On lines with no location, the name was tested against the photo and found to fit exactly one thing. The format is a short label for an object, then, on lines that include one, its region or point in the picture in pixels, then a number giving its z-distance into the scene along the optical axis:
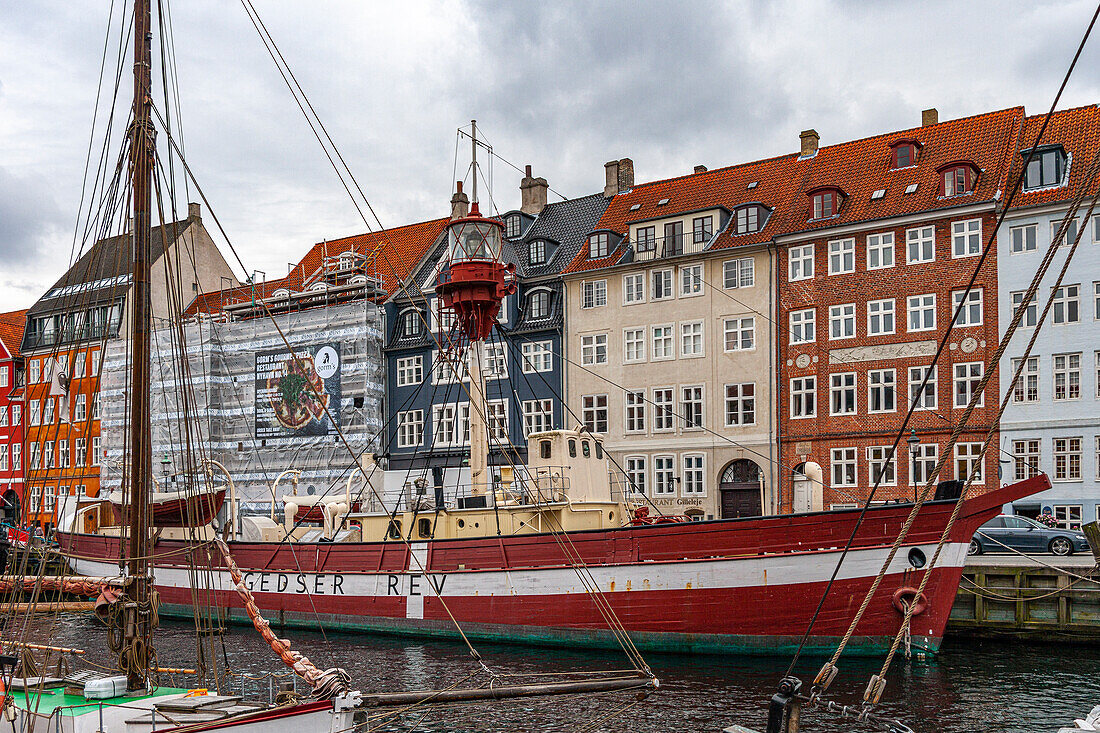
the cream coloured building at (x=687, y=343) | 38.53
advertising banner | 48.66
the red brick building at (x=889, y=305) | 34.41
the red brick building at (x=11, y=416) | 60.12
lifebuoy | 20.64
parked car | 27.44
